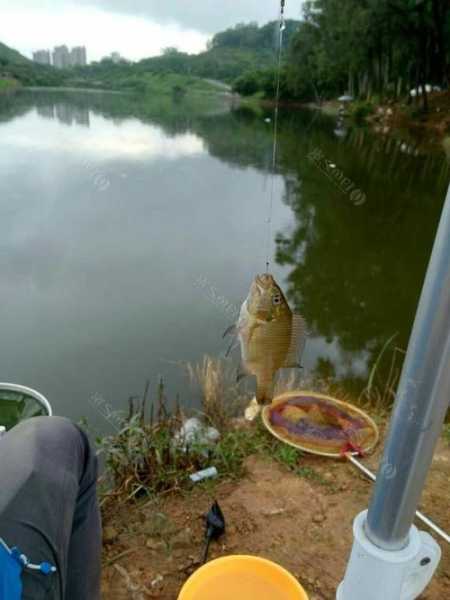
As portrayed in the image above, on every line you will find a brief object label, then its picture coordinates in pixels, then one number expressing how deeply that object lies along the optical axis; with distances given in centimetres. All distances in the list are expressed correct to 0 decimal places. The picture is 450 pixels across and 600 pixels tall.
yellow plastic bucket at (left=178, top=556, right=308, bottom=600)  141
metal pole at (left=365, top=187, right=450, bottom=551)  69
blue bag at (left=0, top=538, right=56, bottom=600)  84
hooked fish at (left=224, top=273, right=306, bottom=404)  120
